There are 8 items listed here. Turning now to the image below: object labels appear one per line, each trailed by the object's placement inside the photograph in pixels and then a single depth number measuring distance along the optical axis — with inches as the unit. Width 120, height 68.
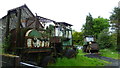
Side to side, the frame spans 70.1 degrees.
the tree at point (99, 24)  995.6
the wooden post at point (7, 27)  194.1
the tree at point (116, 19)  569.2
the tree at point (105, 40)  620.1
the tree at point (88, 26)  954.4
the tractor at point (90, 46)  468.4
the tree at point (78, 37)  1072.9
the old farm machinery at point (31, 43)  167.3
